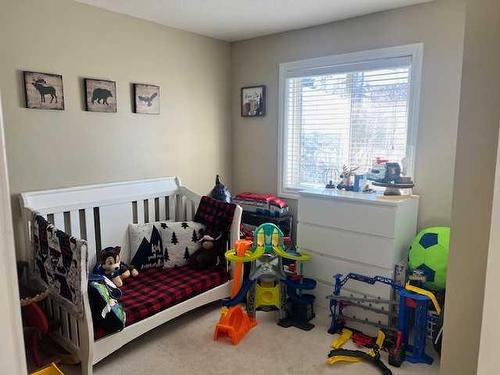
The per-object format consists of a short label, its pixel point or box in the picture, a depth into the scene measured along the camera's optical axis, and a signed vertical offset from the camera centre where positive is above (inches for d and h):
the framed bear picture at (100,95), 111.3 +12.6
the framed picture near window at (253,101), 148.3 +14.7
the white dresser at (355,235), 103.3 -28.6
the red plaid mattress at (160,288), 94.6 -42.5
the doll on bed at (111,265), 103.8 -36.1
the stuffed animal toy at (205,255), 118.4 -37.9
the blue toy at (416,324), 91.4 -46.4
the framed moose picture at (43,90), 98.6 +12.4
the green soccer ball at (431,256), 96.7 -31.3
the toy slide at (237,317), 100.4 -50.3
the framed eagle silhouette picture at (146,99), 124.3 +12.9
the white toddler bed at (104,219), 84.7 -26.5
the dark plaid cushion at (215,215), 122.6 -26.2
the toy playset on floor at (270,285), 108.3 -43.5
